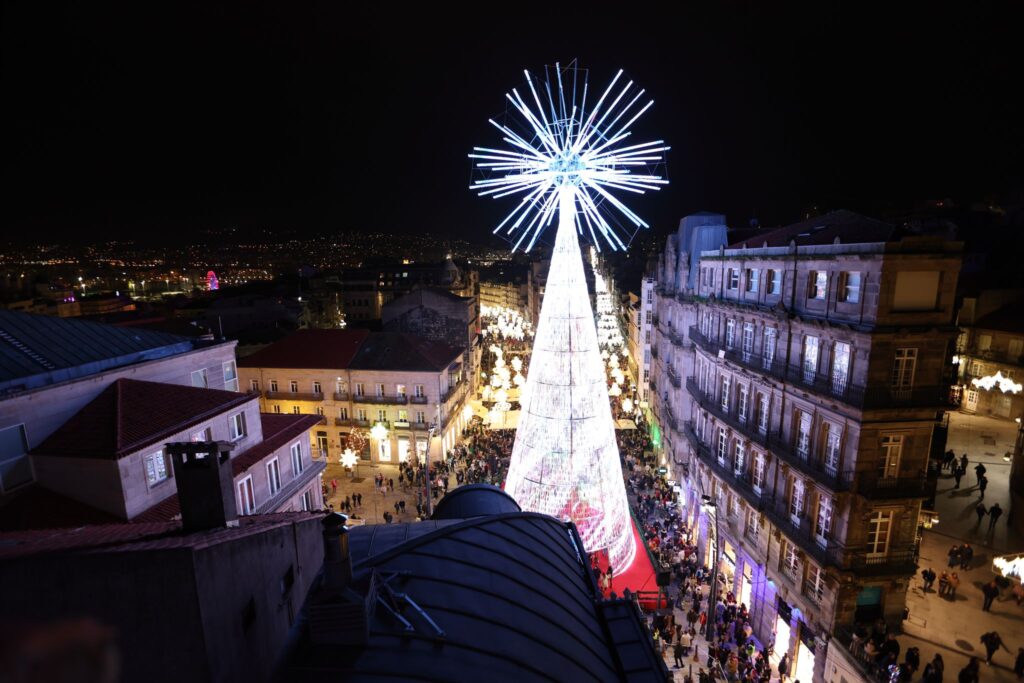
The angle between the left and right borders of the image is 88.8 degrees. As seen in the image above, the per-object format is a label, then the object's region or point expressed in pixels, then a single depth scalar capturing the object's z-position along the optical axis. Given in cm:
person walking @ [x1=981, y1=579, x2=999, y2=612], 2027
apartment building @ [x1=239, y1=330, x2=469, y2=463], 4194
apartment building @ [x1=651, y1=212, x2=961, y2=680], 1867
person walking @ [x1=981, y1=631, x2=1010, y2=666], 1767
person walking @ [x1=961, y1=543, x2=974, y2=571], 2259
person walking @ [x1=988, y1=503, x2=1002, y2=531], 2469
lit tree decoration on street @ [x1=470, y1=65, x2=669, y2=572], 2202
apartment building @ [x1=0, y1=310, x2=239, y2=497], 1611
